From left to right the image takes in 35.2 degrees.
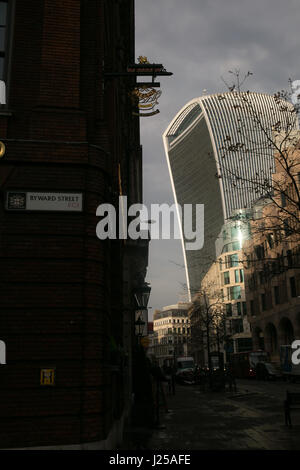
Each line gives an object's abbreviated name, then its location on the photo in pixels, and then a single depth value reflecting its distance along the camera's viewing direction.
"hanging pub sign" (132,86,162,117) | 12.55
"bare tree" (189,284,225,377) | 32.99
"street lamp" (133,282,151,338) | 17.45
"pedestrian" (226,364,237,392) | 27.54
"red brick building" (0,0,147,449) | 7.38
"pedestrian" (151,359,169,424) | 12.63
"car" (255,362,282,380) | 44.38
